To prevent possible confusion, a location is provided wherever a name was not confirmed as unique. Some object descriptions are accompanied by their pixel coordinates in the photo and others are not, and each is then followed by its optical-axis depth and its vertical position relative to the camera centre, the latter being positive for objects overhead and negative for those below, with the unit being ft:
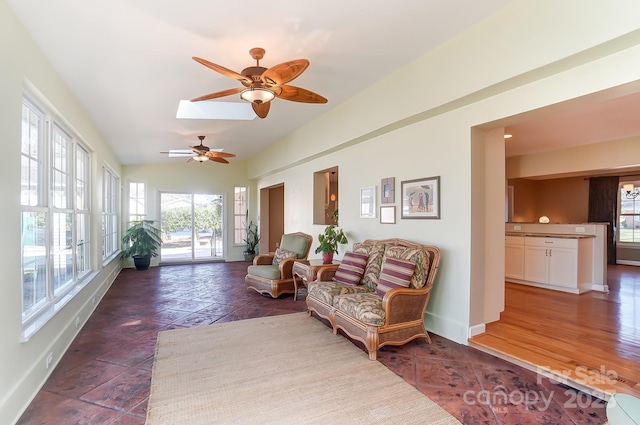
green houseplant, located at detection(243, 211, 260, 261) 30.63 -2.54
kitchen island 16.44 -2.39
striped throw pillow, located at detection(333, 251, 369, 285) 12.95 -2.30
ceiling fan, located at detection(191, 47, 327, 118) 8.31 +3.75
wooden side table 14.73 -2.74
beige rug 6.90 -4.39
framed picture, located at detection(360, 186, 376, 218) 14.93 +0.53
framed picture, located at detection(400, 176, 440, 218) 11.62 +0.59
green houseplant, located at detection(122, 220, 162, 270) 25.66 -2.55
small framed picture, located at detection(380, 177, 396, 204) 13.68 +0.99
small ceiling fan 18.65 +3.56
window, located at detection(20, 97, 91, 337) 8.38 -0.03
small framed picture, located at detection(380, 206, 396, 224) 13.78 -0.08
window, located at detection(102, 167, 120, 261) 19.87 -0.08
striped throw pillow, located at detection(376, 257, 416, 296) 10.65 -2.09
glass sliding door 28.94 -1.25
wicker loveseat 9.92 -2.91
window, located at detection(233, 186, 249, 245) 31.53 +0.10
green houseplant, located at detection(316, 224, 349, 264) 16.31 -1.50
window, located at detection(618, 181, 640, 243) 28.50 -0.26
